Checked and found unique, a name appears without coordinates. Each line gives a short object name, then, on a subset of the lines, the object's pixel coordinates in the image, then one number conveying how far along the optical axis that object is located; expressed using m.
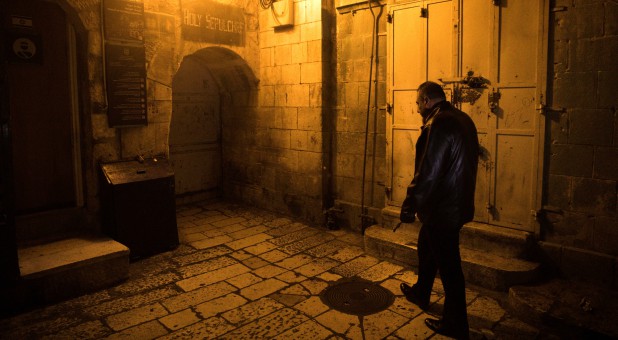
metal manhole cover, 4.32
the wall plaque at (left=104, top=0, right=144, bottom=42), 5.63
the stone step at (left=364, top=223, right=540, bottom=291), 4.54
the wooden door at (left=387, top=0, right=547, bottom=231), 4.74
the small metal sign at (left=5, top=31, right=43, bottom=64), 5.15
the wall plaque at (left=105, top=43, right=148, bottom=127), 5.70
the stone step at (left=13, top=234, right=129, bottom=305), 4.36
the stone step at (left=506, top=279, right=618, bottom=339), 3.71
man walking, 3.59
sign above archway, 6.81
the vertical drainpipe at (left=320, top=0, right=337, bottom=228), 6.88
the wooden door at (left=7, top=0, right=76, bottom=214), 5.29
